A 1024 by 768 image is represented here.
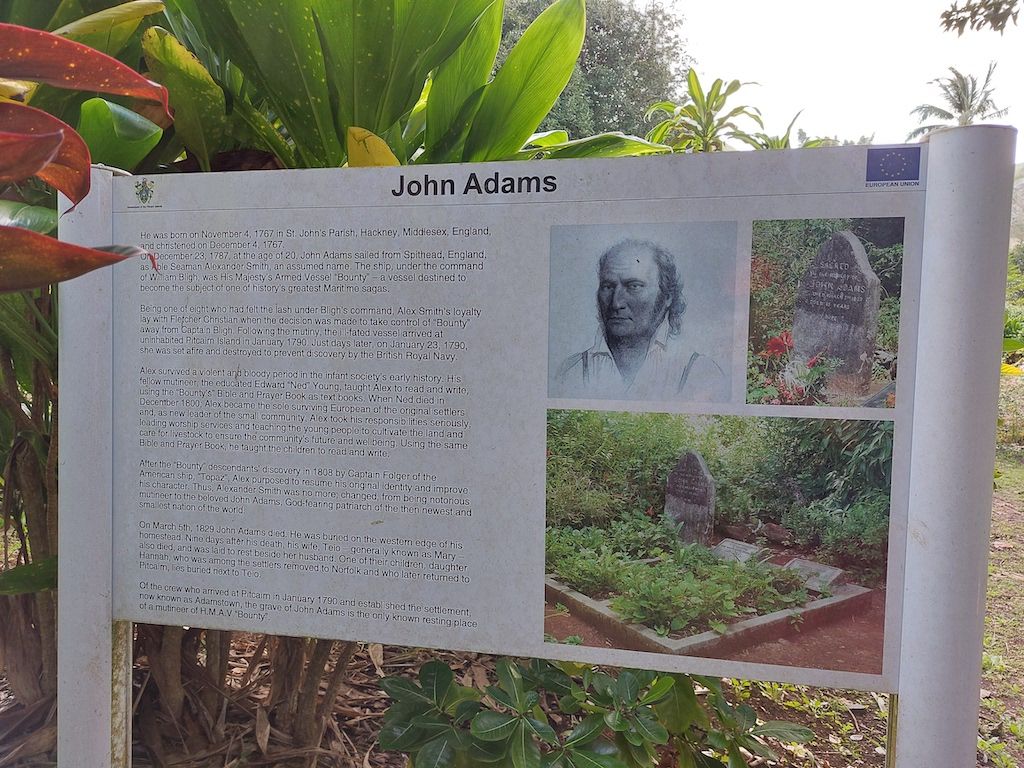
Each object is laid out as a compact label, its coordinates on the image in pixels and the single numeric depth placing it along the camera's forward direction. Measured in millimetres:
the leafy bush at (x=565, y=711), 999
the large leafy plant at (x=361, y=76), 1026
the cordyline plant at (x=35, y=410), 406
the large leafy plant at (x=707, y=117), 2660
